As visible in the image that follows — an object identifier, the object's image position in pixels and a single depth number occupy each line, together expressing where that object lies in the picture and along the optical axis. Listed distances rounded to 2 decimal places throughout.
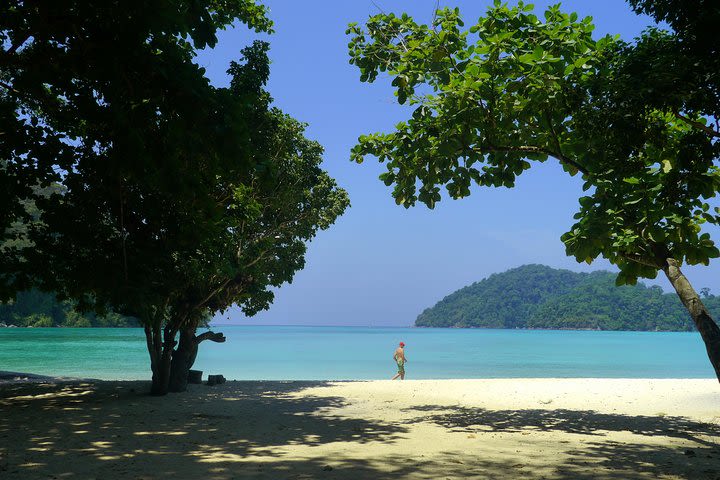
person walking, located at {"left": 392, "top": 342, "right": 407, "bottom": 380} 23.95
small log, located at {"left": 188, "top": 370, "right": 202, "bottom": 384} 18.27
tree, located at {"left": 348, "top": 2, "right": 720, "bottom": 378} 8.05
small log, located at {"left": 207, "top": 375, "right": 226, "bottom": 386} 18.18
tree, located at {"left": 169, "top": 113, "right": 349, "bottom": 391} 14.70
